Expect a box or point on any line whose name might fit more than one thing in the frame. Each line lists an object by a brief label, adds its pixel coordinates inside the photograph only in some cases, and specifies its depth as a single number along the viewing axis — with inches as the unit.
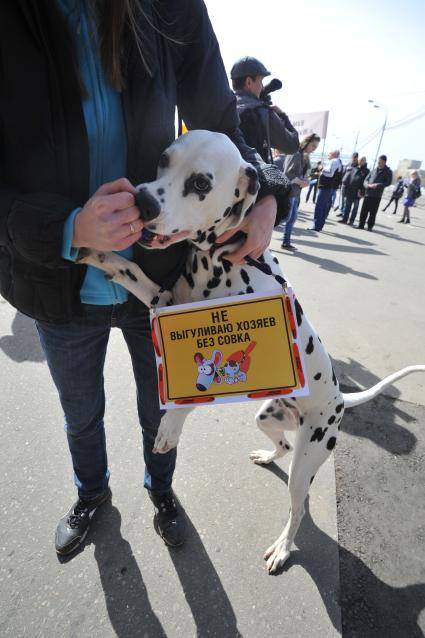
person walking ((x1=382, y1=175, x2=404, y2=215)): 639.1
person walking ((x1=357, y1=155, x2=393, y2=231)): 424.8
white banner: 516.7
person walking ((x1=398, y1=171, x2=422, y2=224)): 571.1
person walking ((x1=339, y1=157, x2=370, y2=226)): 446.0
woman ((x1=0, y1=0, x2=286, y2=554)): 43.0
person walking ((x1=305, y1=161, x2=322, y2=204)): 589.0
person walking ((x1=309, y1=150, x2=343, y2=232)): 368.2
